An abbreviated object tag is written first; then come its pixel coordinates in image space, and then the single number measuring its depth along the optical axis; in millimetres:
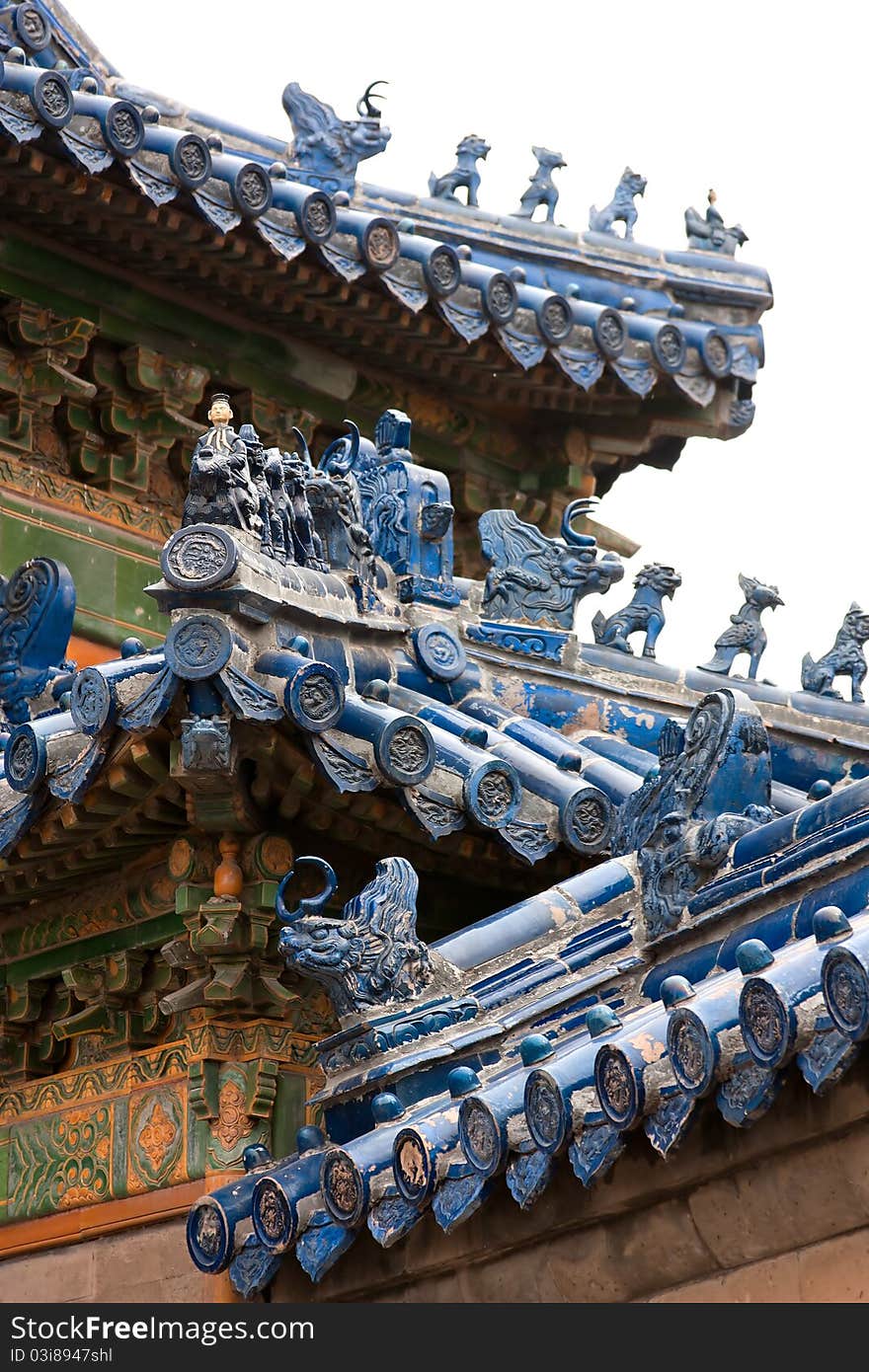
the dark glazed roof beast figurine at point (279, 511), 11670
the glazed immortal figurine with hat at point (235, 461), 11430
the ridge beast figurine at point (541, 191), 18578
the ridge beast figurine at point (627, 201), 18594
